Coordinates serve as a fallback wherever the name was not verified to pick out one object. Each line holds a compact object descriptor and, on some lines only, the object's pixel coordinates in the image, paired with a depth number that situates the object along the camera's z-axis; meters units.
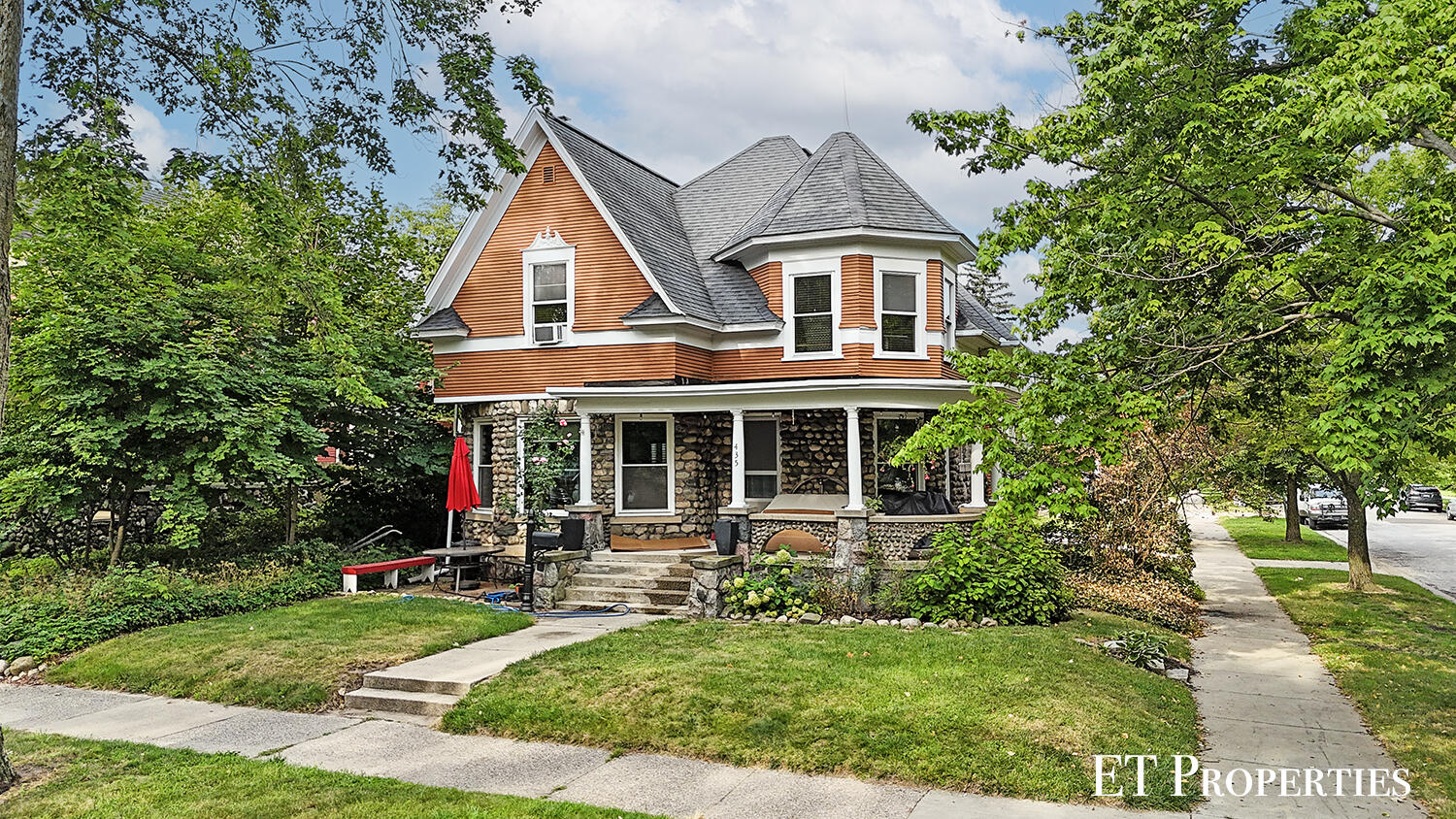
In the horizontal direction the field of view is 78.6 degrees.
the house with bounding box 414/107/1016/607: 17.17
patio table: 16.19
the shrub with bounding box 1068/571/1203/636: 13.16
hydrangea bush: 13.02
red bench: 15.45
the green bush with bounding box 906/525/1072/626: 12.06
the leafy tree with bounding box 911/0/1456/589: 6.65
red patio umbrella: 16.47
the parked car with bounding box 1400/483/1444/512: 49.44
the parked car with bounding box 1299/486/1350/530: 36.09
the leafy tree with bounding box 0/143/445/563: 12.59
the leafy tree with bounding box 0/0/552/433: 8.98
